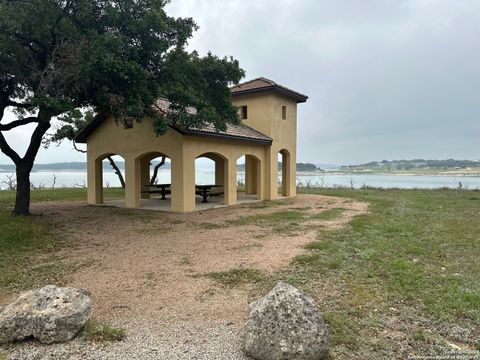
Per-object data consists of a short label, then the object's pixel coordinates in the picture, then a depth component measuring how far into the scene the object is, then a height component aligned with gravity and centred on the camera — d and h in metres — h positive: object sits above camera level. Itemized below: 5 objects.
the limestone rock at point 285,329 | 3.50 -1.52
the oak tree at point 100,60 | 8.45 +3.03
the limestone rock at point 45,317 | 3.90 -1.53
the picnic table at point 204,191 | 16.17 -0.64
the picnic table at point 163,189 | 16.90 -0.57
